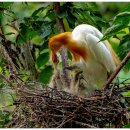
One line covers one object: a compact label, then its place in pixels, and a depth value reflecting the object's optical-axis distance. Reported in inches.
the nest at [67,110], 337.4
